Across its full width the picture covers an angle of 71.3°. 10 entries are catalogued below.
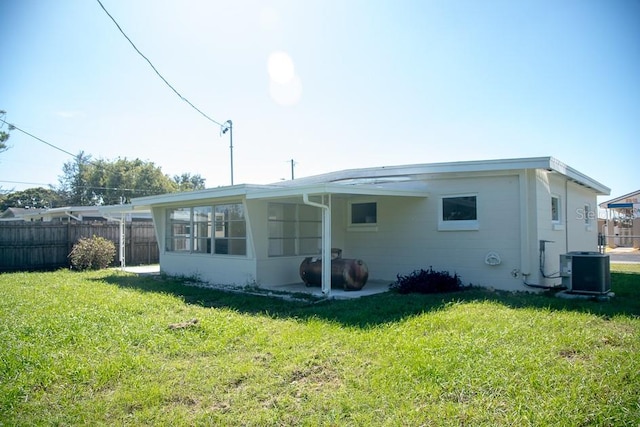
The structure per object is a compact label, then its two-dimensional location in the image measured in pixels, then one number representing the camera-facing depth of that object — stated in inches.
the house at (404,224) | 356.2
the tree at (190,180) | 2038.6
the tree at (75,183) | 1760.6
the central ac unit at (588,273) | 314.0
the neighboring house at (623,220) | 1107.9
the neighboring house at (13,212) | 1298.0
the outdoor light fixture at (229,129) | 870.4
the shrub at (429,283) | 346.9
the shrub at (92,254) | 588.7
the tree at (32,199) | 1845.5
